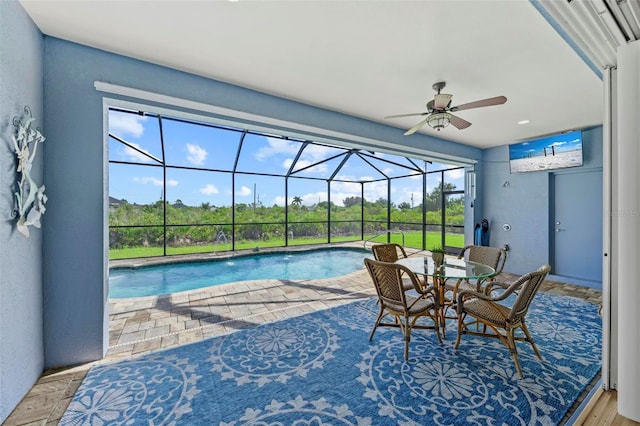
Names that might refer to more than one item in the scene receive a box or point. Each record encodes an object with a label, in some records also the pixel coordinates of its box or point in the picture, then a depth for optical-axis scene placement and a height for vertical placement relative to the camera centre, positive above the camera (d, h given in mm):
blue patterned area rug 1819 -1385
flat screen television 5031 +1193
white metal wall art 1898 +263
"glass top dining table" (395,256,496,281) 2721 -651
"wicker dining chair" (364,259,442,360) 2514 -867
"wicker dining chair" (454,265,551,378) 2245 -947
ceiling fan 2777 +1130
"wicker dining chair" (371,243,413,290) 3738 -587
